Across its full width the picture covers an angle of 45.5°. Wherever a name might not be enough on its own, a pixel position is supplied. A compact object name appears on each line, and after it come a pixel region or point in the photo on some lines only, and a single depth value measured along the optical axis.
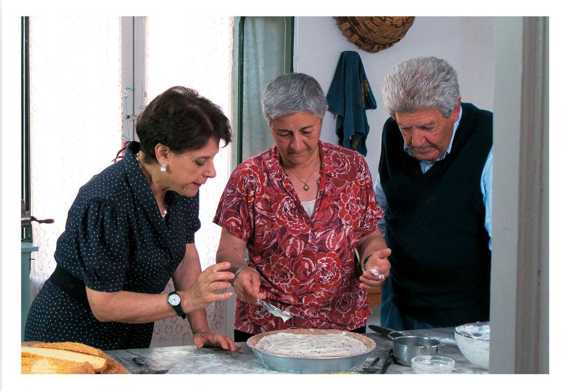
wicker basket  4.38
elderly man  2.19
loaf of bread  1.50
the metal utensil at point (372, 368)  1.75
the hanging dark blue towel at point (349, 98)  4.39
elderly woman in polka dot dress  1.83
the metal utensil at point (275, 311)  2.13
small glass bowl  1.70
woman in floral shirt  2.22
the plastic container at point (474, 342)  1.76
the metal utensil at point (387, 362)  1.76
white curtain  4.16
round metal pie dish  1.66
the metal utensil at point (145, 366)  1.72
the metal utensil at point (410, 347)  1.81
